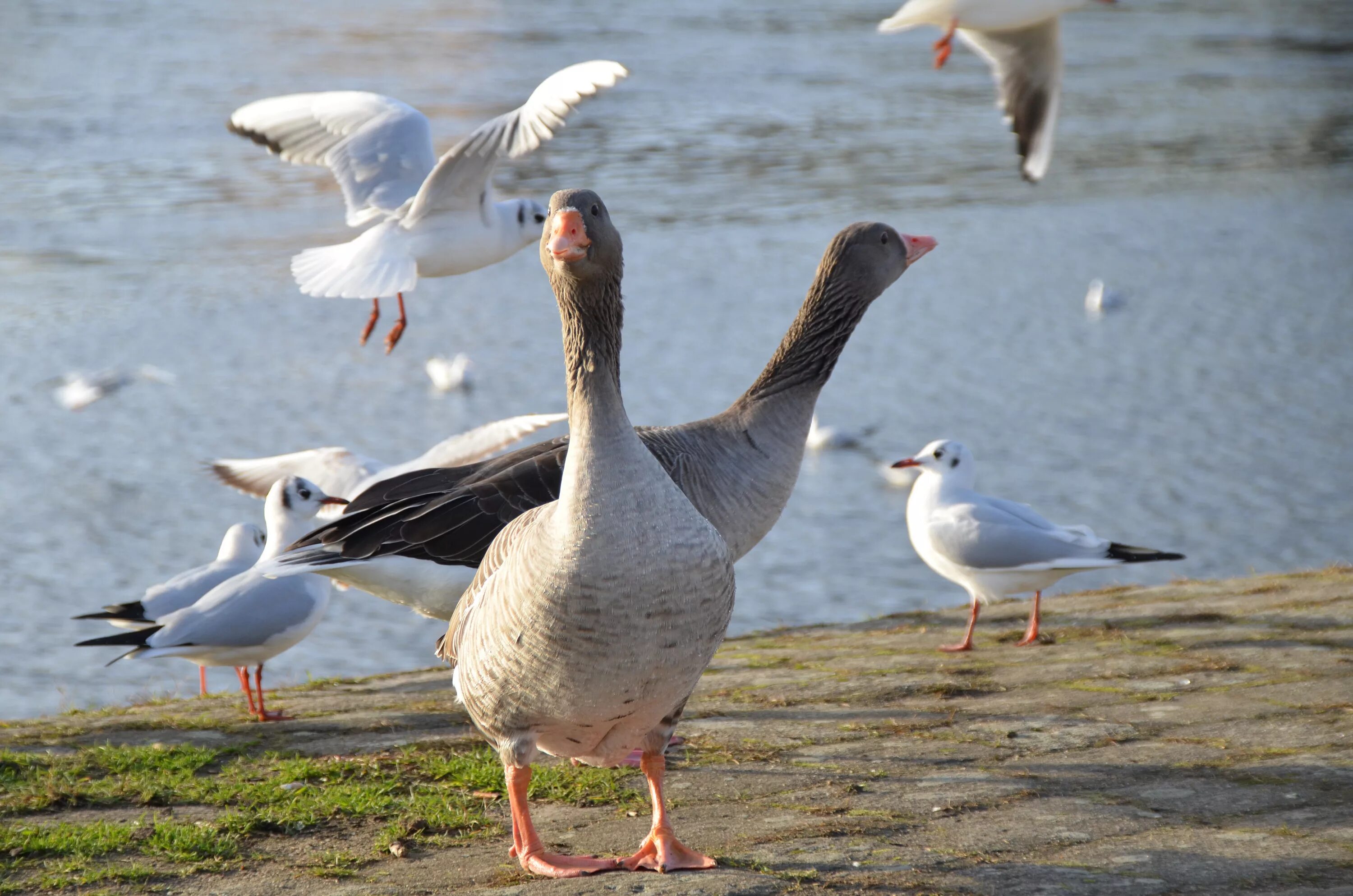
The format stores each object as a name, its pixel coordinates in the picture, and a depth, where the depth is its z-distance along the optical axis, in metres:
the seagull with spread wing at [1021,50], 15.08
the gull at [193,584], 12.74
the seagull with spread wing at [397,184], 12.93
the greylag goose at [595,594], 6.84
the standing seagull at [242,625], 11.99
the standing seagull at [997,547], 13.87
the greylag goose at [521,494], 10.62
